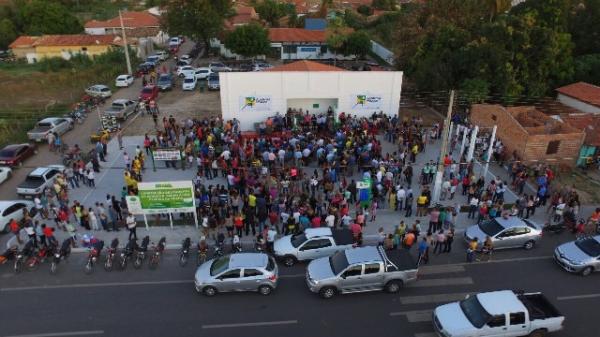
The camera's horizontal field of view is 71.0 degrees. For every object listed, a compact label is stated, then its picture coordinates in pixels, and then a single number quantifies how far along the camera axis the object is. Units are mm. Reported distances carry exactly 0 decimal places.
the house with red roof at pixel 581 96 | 28125
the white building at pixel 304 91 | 27016
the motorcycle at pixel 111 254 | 14630
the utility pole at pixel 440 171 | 16891
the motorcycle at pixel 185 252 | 14977
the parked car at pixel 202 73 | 41631
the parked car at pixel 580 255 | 13984
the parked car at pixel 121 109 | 29891
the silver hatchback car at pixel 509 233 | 15352
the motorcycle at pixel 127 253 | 14742
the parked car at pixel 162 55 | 51062
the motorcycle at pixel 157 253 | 14813
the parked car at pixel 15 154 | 22719
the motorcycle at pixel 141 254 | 14784
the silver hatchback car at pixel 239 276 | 13125
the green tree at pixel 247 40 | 49094
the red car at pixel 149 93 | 34594
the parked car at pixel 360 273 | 13055
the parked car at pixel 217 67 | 43906
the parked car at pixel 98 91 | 35781
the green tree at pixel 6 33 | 62875
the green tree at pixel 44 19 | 62462
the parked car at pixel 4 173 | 21453
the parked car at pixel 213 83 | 37969
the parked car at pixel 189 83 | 38000
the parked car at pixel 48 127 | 25984
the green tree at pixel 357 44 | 53094
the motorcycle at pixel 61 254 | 14535
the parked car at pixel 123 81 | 39969
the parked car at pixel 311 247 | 14750
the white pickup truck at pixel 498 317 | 11086
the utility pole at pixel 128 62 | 41906
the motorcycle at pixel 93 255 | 14617
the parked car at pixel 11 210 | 16922
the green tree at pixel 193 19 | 50031
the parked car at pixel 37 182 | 19453
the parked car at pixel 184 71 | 41566
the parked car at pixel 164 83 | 37891
